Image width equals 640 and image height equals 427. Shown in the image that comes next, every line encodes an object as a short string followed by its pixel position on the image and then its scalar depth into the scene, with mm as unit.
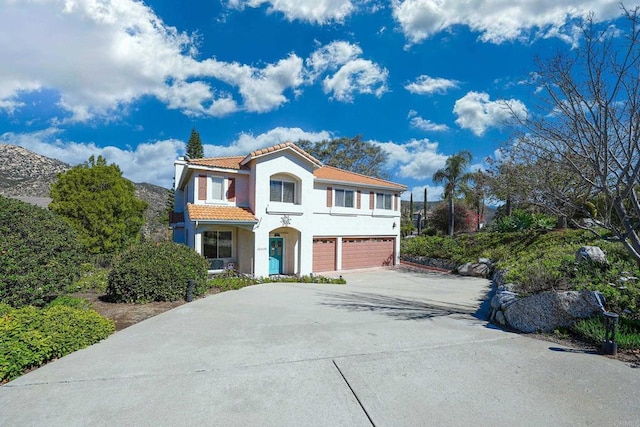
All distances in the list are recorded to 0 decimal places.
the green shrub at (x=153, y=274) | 9109
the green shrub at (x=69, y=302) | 7523
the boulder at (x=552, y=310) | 6617
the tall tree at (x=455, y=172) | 31203
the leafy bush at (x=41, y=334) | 4691
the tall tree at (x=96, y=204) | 16859
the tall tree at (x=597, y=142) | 6242
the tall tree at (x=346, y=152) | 37750
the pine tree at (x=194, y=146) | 40094
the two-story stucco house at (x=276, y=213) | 15984
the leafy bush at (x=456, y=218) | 30453
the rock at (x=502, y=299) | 7758
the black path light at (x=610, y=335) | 5375
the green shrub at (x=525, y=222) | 20031
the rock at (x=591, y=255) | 9293
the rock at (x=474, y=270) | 17797
